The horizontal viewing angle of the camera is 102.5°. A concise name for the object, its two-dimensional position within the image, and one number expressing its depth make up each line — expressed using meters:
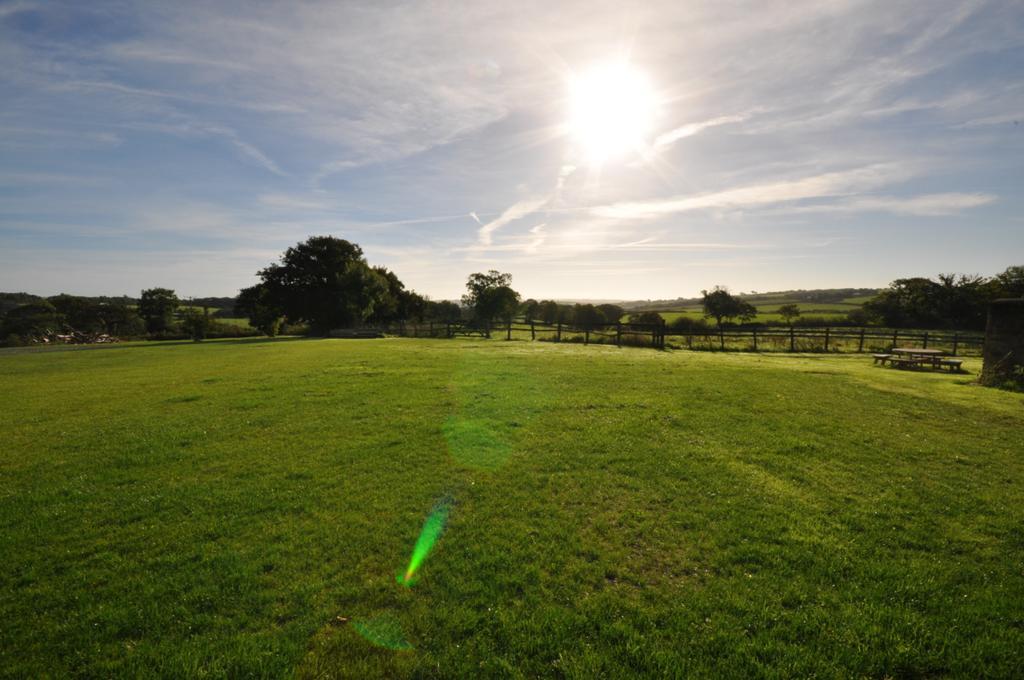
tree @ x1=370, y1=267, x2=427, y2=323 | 58.09
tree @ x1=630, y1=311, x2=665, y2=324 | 57.97
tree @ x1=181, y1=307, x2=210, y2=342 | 50.28
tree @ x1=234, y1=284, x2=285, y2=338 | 51.69
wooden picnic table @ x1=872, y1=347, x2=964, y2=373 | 18.98
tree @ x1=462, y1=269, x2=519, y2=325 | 90.62
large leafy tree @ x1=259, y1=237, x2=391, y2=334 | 49.59
